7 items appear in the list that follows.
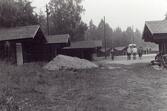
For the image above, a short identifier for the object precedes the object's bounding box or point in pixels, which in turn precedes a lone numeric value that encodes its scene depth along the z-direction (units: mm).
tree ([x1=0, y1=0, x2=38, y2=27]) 41525
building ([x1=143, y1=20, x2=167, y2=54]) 27922
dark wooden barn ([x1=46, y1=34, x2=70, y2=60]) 42228
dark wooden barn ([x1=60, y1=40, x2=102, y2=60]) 47528
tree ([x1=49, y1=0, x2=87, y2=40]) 64562
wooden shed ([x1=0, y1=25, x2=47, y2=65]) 26672
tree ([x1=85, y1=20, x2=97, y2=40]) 123444
